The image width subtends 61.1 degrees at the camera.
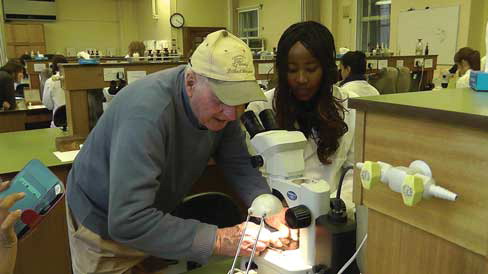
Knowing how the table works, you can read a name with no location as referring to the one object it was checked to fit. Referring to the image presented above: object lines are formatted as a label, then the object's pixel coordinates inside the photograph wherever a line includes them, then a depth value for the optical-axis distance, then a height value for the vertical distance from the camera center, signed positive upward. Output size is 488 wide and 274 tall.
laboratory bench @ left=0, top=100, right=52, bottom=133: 4.15 -0.62
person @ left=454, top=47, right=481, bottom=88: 4.15 -0.10
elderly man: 0.94 -0.26
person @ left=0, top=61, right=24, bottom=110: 4.32 -0.35
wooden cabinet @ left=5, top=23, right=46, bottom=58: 9.10 +0.42
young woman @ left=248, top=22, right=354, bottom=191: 1.44 -0.18
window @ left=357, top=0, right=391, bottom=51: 6.51 +0.43
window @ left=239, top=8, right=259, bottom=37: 8.65 +0.65
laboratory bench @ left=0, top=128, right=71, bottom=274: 2.01 -0.89
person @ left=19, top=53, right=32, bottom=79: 5.72 -0.07
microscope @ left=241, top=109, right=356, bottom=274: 0.87 -0.33
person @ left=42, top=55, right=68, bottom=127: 4.05 -0.37
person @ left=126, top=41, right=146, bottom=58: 4.21 +0.07
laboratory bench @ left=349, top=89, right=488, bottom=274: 0.56 -0.18
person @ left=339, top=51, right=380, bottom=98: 3.37 -0.16
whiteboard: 5.48 +0.26
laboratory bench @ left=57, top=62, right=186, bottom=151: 2.45 -0.18
